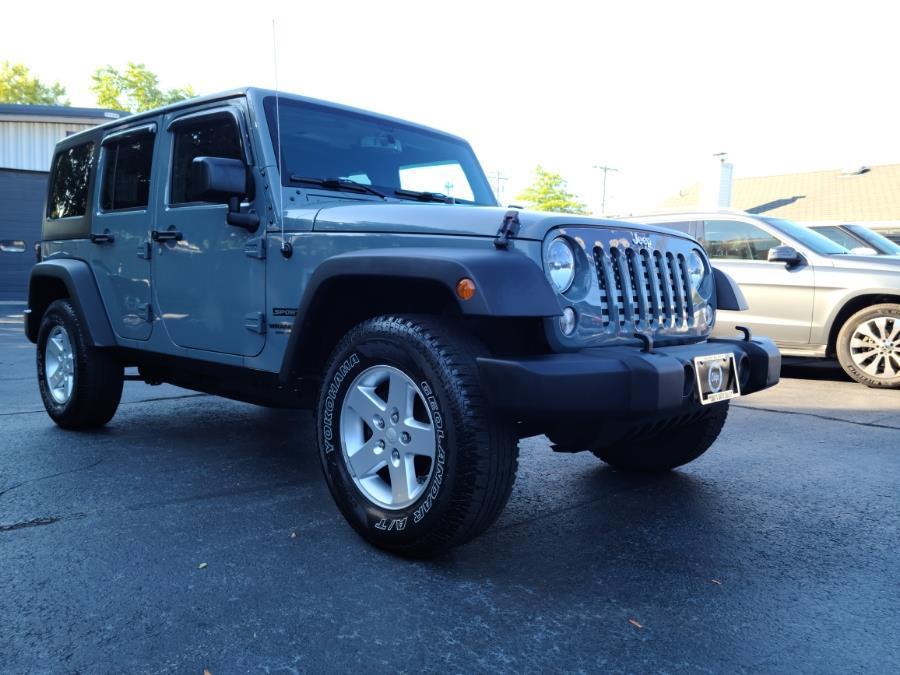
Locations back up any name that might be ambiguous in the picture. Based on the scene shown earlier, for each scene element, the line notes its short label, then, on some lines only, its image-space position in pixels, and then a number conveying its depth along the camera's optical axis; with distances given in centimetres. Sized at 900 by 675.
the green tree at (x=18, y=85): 5075
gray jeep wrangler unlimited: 251
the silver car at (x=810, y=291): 718
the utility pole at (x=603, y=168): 5353
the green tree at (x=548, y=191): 5153
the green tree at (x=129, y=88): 4956
